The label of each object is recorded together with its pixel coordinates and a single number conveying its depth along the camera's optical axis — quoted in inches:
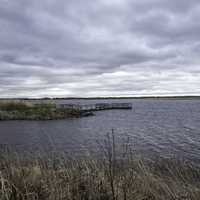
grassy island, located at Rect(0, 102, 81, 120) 1567.2
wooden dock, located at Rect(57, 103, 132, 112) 2029.5
